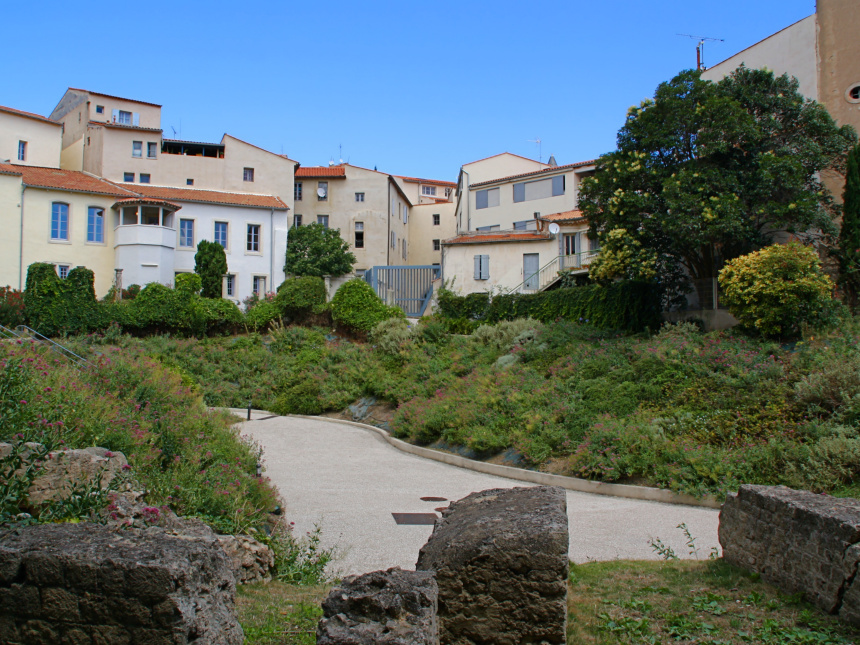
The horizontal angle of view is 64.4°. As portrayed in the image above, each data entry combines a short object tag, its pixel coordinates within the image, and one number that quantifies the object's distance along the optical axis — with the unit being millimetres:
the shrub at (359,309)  31469
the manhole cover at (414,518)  9688
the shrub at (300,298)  33656
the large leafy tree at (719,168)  19859
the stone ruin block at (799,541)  4977
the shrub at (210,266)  37594
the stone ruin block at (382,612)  3162
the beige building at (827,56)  22750
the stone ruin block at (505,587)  4113
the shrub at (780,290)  17500
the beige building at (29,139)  41531
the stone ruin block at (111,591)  3285
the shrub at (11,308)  27528
